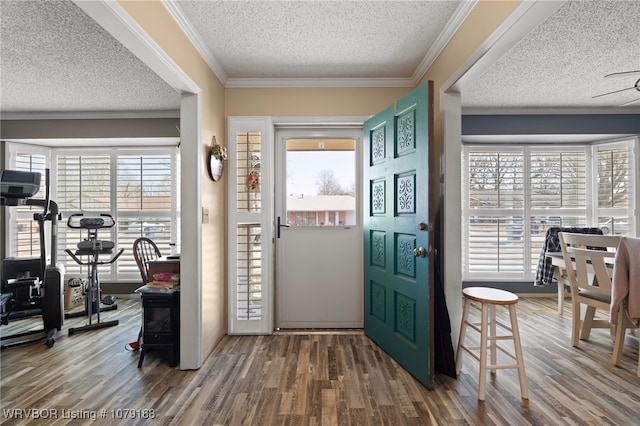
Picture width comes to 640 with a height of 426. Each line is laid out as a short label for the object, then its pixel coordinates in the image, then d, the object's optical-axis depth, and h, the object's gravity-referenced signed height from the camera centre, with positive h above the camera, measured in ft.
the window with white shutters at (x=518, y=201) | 14.12 +0.64
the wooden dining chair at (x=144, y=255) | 9.39 -1.49
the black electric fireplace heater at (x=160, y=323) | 7.88 -2.81
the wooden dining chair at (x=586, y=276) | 8.21 -1.77
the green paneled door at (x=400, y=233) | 6.93 -0.47
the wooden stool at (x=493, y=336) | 6.38 -2.54
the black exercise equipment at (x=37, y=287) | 9.96 -2.43
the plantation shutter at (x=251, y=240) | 9.93 -0.81
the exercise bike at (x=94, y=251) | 10.78 -1.30
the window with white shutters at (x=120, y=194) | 14.34 +1.04
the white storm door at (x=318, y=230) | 10.57 -0.52
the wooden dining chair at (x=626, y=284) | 7.34 -1.72
